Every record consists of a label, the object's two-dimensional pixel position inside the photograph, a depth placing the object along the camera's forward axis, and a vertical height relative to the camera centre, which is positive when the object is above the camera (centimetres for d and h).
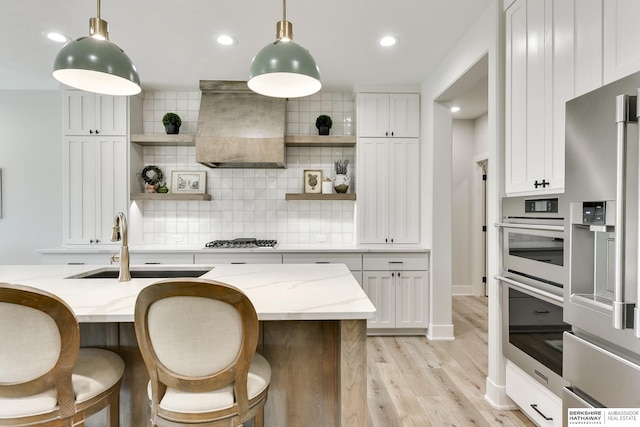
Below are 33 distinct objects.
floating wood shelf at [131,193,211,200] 359 +19
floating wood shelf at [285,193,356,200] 364 +19
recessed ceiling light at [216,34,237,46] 265 +144
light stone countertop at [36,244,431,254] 330 -37
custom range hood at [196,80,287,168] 332 +90
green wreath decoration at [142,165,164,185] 378 +46
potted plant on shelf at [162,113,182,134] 362 +101
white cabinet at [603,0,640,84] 123 +69
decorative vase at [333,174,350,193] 371 +35
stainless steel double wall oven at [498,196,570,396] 162 -40
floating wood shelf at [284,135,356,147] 359 +82
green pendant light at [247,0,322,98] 155 +73
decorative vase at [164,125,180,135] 364 +94
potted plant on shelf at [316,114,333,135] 368 +102
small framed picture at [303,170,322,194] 388 +36
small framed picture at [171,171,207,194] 385 +37
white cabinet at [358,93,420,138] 359 +108
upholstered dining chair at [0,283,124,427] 107 -50
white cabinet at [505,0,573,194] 166 +62
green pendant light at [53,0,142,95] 153 +73
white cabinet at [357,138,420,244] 360 +25
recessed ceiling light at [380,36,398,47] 268 +144
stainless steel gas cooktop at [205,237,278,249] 343 -33
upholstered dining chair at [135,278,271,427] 110 -48
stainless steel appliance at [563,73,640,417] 103 -12
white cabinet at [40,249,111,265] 331 -46
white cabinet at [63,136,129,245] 353 +31
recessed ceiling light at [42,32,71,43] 262 +144
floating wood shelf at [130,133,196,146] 356 +83
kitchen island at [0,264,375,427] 137 -62
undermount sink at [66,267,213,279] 220 -40
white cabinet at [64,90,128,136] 351 +108
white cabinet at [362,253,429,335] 341 -79
